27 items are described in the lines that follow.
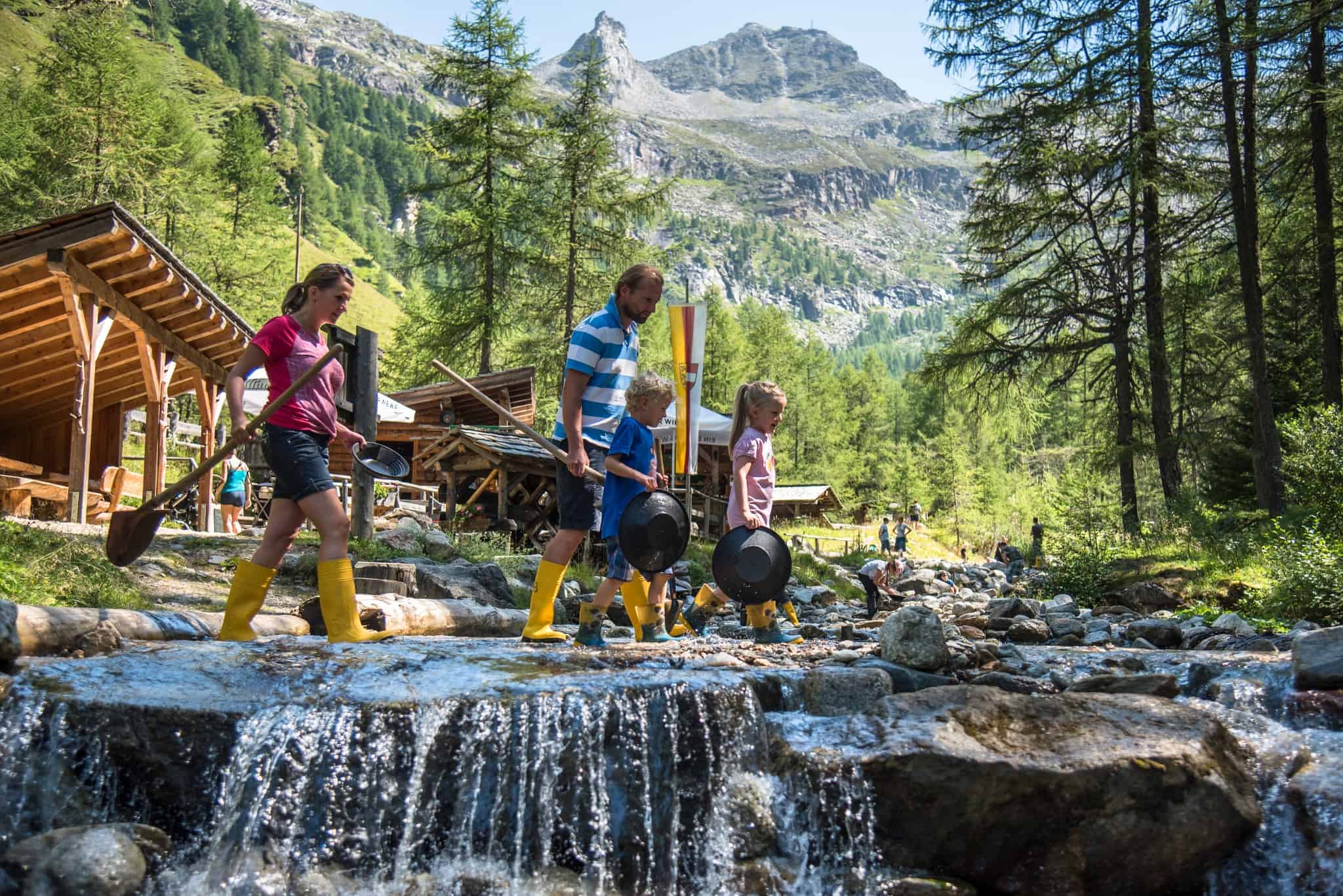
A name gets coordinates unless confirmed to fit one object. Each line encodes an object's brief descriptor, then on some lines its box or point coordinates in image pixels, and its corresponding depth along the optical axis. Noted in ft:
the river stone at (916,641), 18.69
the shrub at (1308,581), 26.66
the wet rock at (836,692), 16.42
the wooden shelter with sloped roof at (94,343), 36.42
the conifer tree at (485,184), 84.17
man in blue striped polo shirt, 17.35
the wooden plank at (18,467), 43.87
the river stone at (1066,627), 27.02
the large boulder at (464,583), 28.04
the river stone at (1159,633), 25.41
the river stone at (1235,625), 25.46
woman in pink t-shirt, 16.43
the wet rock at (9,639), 14.15
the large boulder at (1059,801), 13.62
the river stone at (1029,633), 26.32
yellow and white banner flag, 36.70
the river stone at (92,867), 11.51
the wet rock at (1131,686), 16.92
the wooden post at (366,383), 22.76
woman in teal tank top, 50.47
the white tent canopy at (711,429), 68.49
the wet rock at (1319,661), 17.65
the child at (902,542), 115.85
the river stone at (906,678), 17.72
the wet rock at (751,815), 14.34
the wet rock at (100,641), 16.39
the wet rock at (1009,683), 17.92
